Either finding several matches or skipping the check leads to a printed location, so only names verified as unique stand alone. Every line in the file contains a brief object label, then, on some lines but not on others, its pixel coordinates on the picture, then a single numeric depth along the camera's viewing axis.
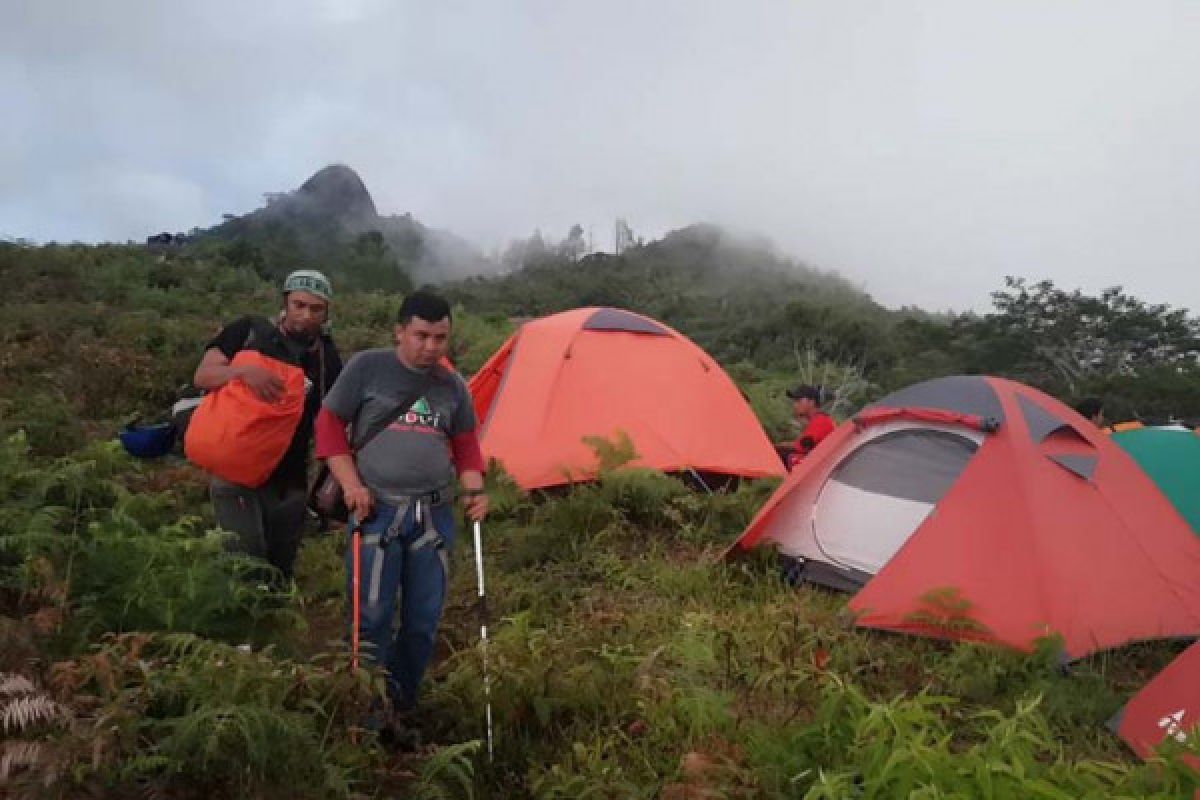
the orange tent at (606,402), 7.41
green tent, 7.15
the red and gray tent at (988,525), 4.65
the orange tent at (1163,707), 3.53
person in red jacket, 7.57
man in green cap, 3.84
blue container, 4.16
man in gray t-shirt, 3.34
